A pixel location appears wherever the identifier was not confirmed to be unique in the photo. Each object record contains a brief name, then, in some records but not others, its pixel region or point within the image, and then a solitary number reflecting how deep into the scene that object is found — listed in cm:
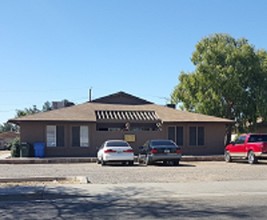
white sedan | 2392
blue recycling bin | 3038
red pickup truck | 2458
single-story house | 3117
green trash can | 2983
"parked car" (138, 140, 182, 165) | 2431
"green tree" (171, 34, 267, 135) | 4394
